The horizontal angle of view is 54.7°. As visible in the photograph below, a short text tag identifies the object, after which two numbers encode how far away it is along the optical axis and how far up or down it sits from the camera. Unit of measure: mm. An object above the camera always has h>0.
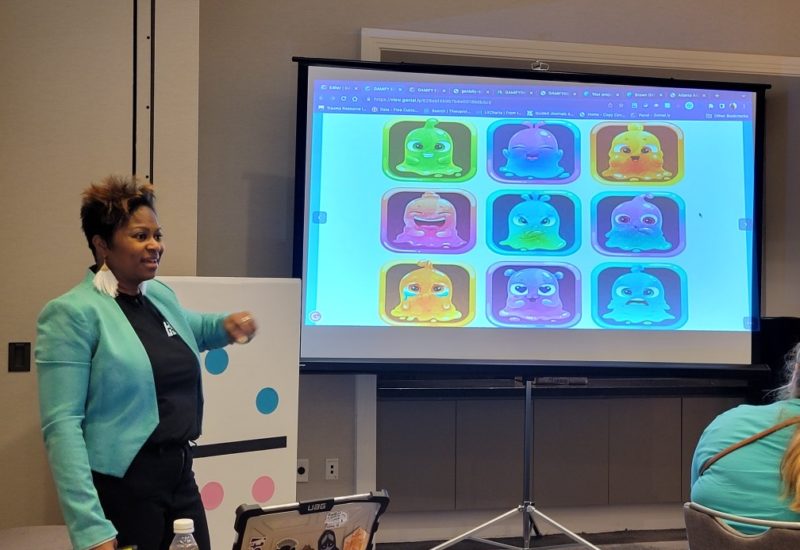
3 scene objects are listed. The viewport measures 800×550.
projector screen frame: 3326 -300
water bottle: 1235 -397
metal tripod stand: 3410 -873
